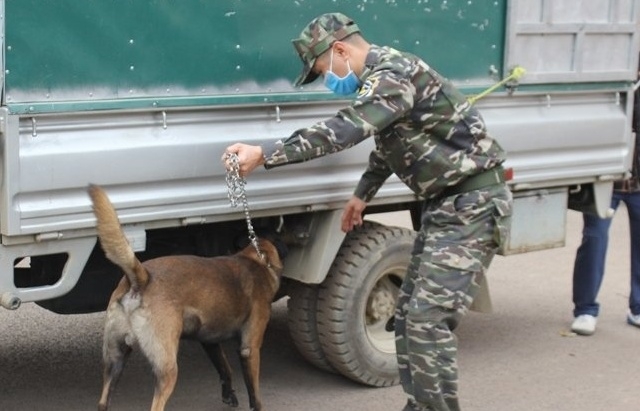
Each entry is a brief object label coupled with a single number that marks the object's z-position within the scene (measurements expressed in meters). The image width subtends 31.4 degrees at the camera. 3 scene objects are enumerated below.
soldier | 4.28
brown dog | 4.29
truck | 4.20
